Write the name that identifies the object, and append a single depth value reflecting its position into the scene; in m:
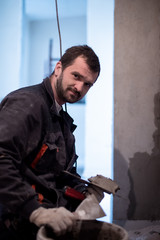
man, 0.93
